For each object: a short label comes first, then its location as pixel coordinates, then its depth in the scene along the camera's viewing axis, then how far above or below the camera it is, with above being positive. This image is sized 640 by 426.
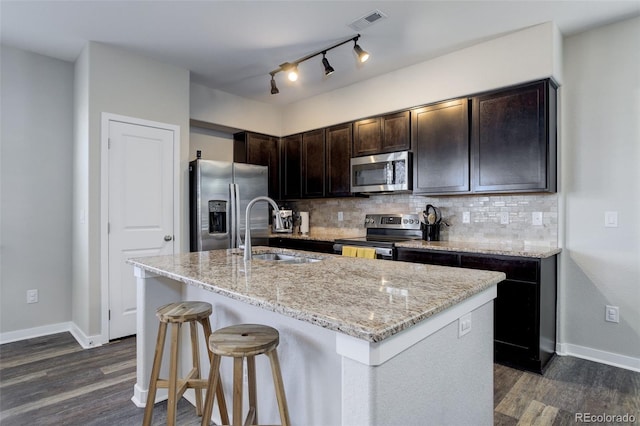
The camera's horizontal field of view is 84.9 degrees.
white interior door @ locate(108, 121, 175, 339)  3.27 +0.08
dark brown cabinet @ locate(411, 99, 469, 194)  3.17 +0.63
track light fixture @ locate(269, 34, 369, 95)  2.85 +1.40
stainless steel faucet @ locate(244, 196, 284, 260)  2.12 -0.12
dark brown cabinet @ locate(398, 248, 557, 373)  2.55 -0.73
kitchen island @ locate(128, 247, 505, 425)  0.97 -0.43
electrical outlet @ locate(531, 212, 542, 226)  3.00 -0.04
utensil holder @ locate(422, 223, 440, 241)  3.56 -0.19
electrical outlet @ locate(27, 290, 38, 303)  3.35 -0.80
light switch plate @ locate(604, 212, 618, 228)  2.70 -0.04
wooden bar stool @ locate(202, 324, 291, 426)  1.36 -0.54
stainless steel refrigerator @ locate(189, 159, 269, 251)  3.66 +0.10
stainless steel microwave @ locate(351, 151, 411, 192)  3.54 +0.44
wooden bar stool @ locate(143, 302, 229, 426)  1.66 -0.71
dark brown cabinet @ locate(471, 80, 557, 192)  2.74 +0.61
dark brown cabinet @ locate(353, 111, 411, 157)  3.61 +0.86
